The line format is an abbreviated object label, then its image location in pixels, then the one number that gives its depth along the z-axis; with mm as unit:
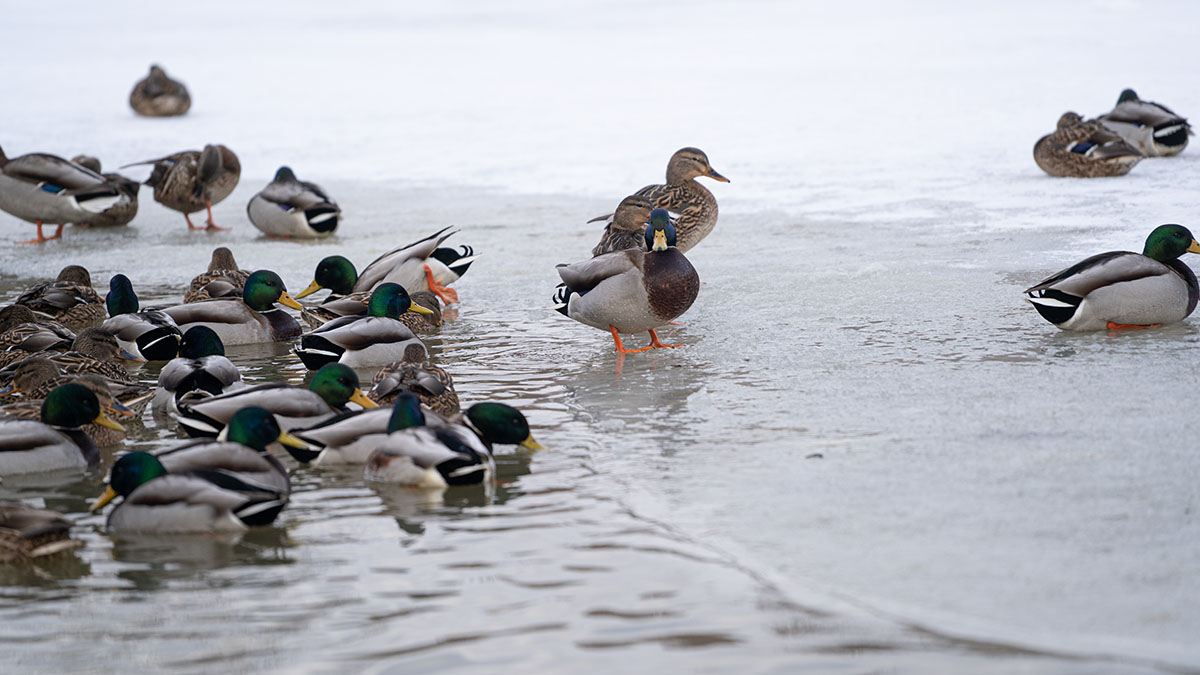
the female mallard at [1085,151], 22250
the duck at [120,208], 22141
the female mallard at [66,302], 15234
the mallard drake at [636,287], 12594
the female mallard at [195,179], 22203
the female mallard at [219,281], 15570
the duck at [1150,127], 23781
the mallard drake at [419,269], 15930
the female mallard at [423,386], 10398
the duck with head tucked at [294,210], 20656
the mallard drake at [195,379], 10867
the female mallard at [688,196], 16797
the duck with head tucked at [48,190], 21078
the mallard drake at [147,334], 13305
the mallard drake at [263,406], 9844
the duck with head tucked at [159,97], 36625
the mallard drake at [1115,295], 12148
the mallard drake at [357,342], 12664
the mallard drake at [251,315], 14242
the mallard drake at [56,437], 9242
